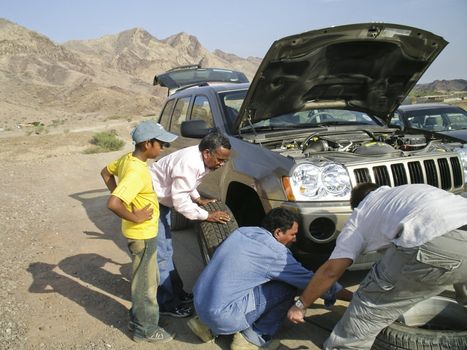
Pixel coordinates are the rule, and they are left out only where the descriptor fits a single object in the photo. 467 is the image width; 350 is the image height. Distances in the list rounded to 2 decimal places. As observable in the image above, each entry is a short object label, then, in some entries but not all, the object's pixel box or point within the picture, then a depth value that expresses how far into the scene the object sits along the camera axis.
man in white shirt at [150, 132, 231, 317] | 3.63
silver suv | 3.47
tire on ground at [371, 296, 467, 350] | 2.61
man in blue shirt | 2.99
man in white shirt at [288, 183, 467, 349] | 2.49
